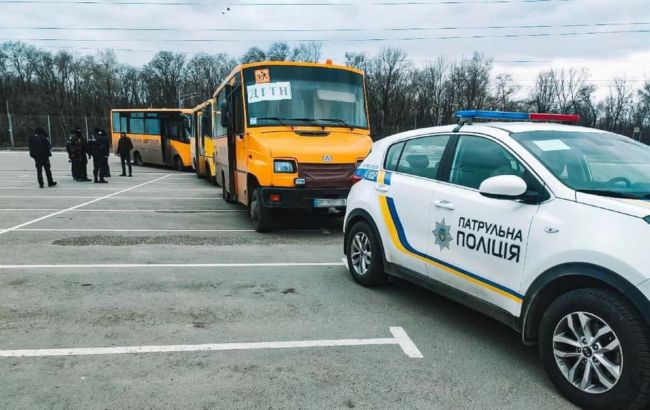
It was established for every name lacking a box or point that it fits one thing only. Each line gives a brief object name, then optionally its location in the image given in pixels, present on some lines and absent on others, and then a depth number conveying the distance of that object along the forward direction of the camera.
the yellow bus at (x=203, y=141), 16.47
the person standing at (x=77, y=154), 17.02
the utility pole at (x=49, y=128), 51.56
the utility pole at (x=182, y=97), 67.56
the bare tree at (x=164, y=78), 75.31
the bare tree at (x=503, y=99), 70.75
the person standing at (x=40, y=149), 14.87
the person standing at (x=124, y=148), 20.30
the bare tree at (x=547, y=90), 79.00
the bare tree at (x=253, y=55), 68.00
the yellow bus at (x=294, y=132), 8.16
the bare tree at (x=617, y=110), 78.62
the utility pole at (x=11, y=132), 50.25
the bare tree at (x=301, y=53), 67.50
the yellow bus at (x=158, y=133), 25.09
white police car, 2.79
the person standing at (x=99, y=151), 17.18
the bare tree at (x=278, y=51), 68.69
